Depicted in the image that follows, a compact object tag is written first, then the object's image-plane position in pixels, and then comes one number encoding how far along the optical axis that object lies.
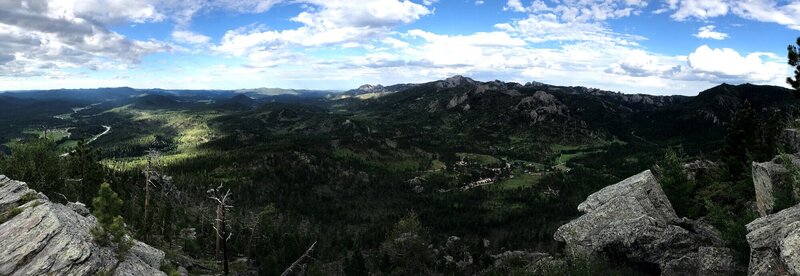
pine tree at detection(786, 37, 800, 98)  61.53
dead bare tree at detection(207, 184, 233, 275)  68.56
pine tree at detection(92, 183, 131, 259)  46.47
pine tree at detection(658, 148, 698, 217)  83.71
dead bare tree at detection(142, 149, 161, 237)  102.72
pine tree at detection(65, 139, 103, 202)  115.93
